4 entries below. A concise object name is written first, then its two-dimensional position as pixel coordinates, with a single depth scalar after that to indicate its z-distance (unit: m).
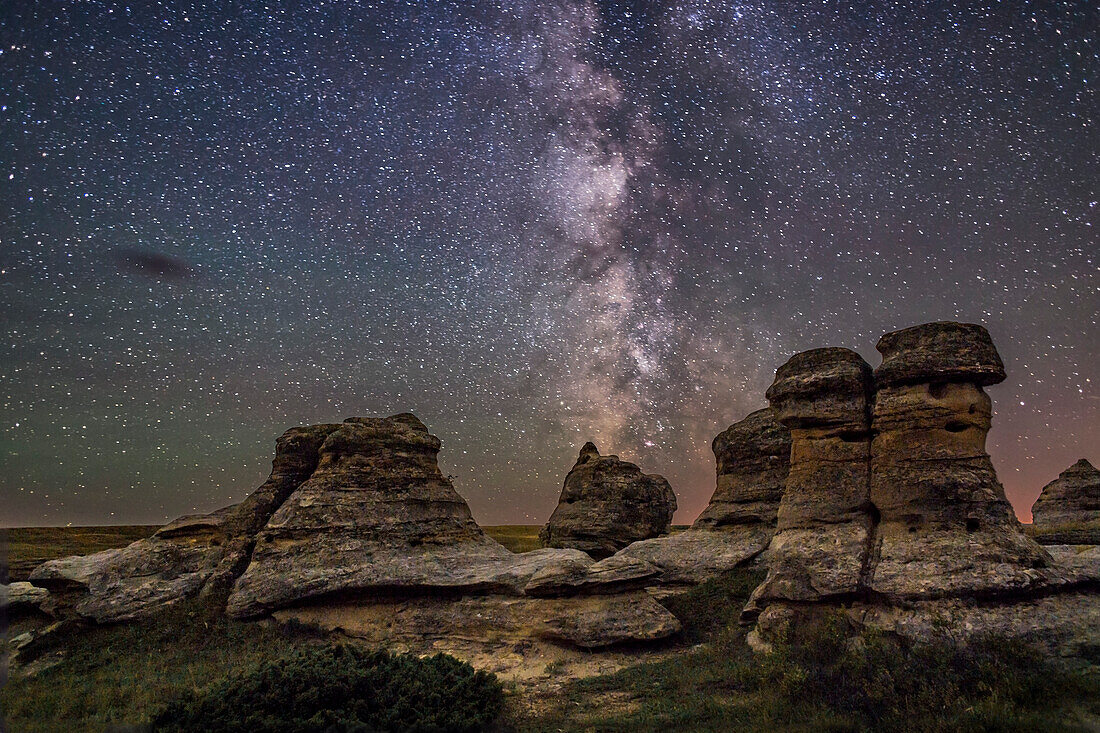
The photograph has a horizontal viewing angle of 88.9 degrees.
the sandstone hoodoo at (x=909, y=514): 15.65
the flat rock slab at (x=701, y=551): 25.58
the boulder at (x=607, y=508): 35.94
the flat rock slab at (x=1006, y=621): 14.43
